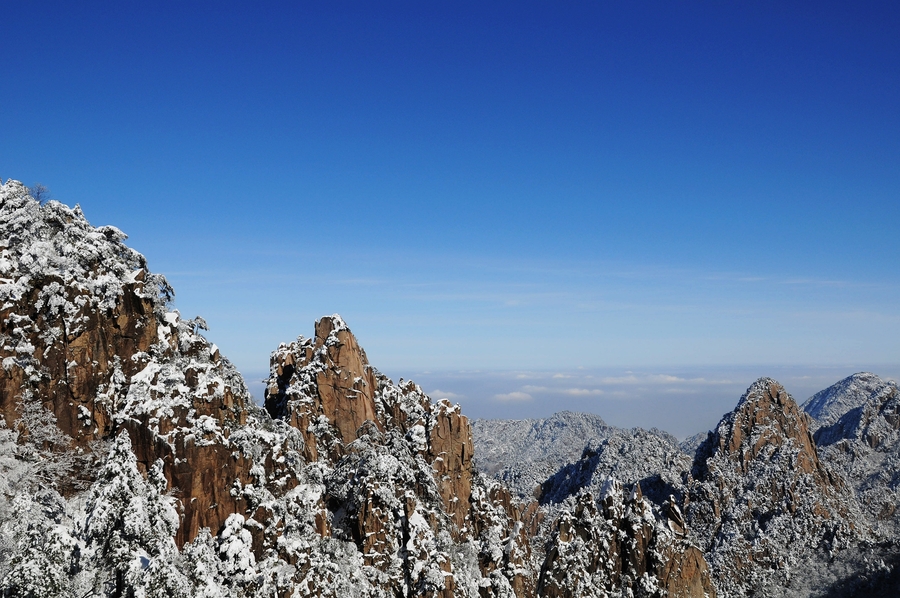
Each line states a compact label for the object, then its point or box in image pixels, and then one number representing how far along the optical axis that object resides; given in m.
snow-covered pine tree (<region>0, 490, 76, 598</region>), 28.72
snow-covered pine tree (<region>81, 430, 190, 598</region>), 31.97
